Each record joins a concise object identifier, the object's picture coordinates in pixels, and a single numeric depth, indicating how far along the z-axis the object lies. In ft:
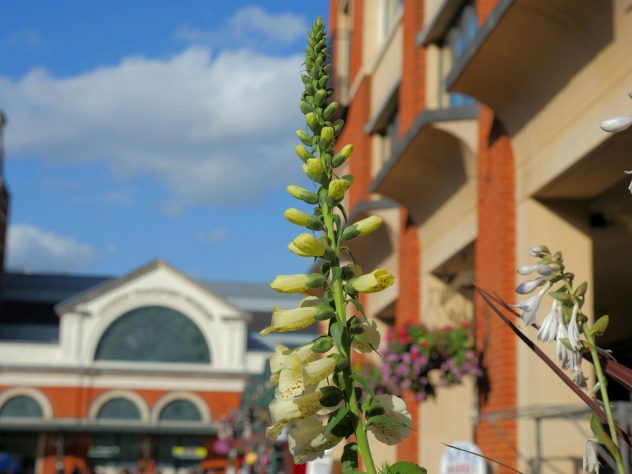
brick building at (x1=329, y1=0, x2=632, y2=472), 30.40
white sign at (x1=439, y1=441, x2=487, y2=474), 38.42
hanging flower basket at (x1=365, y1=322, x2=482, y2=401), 40.98
